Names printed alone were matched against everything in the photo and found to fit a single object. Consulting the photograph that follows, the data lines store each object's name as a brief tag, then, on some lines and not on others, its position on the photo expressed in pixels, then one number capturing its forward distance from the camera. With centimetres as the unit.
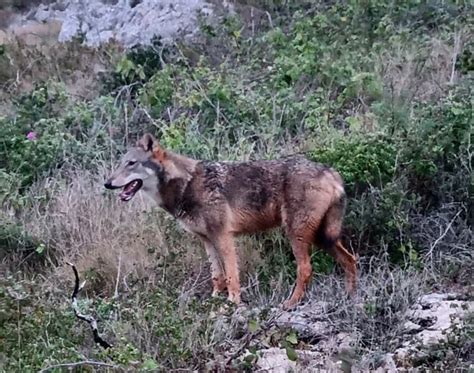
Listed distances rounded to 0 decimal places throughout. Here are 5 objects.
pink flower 2303
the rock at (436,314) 1346
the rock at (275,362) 1287
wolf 1666
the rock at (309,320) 1433
